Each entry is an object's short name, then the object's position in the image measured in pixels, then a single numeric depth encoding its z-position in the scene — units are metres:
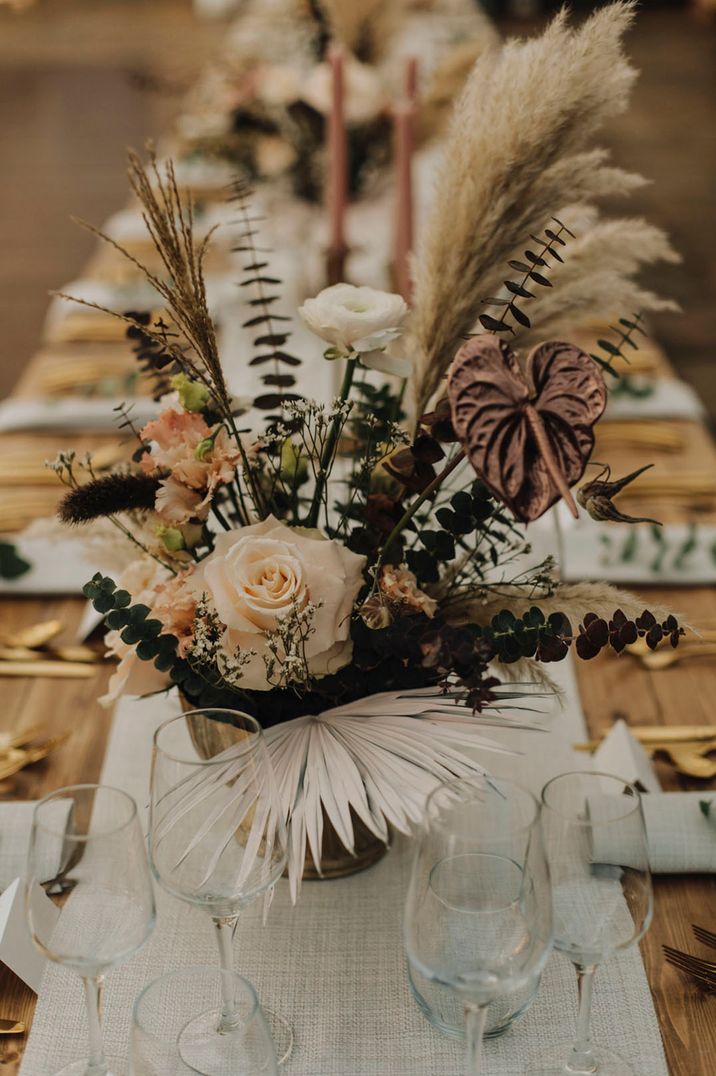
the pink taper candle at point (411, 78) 2.14
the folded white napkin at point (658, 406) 2.04
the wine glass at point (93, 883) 0.77
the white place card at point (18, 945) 0.94
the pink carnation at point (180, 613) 0.95
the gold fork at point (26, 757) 1.24
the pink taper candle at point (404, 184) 1.99
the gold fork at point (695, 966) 0.98
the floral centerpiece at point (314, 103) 2.41
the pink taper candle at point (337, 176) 1.96
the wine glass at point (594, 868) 0.78
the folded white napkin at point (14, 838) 1.07
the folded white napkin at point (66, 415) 2.00
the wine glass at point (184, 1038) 0.83
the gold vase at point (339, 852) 1.02
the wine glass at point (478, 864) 0.75
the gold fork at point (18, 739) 1.27
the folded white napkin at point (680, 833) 1.09
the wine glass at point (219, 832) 0.81
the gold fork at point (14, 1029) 0.93
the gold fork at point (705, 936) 1.01
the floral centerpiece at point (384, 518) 0.90
